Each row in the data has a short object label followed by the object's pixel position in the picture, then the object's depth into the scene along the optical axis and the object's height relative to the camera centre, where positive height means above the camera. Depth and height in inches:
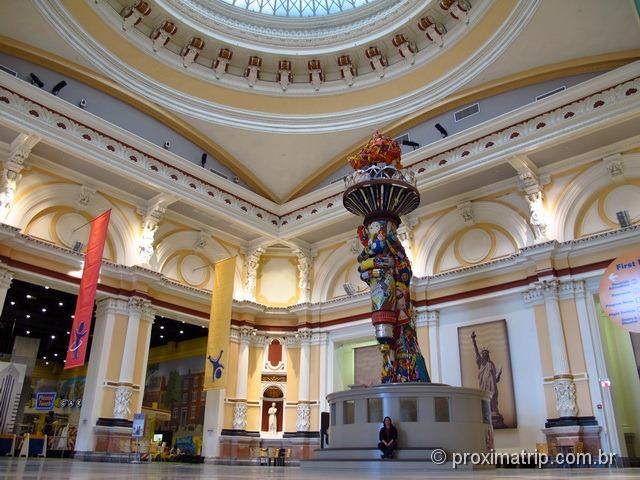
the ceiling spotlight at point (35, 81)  598.2 +383.7
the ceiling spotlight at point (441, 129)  685.3 +383.2
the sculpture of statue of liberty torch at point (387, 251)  418.3 +149.1
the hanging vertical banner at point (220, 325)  619.8 +131.0
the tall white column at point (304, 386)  709.9 +70.6
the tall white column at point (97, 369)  553.6 +71.9
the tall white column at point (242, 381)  703.1 +76.3
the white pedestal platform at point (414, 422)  345.7 +12.1
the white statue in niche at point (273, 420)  727.7 +25.6
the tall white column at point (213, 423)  679.7 +19.8
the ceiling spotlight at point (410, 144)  690.2 +373.1
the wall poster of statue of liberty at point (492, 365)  564.1 +82.2
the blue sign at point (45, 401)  869.2 +58.3
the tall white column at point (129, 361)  578.9 +82.6
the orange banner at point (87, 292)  491.5 +133.2
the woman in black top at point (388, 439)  336.8 +1.2
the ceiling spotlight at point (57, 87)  613.4 +385.1
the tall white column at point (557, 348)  503.5 +89.2
